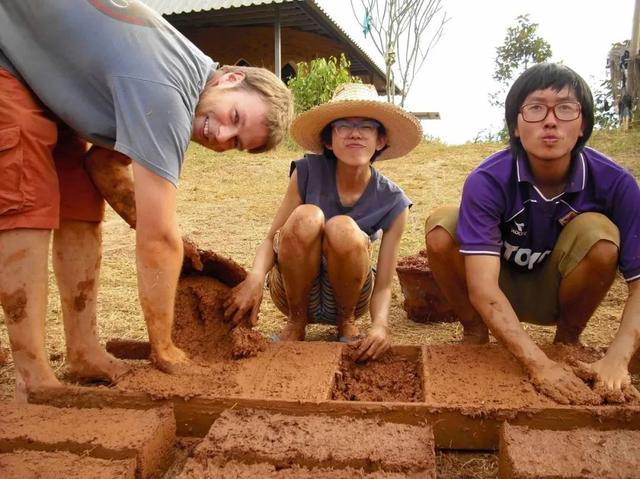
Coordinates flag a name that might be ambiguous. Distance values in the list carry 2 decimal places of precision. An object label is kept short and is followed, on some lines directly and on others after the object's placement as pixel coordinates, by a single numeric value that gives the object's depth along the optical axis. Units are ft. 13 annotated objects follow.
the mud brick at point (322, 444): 5.50
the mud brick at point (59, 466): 5.39
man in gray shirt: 6.40
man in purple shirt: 7.58
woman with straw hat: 8.90
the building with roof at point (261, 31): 39.11
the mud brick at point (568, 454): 5.28
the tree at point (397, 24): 42.37
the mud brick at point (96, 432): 5.81
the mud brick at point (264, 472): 5.29
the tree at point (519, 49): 44.75
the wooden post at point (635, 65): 27.20
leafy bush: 35.55
